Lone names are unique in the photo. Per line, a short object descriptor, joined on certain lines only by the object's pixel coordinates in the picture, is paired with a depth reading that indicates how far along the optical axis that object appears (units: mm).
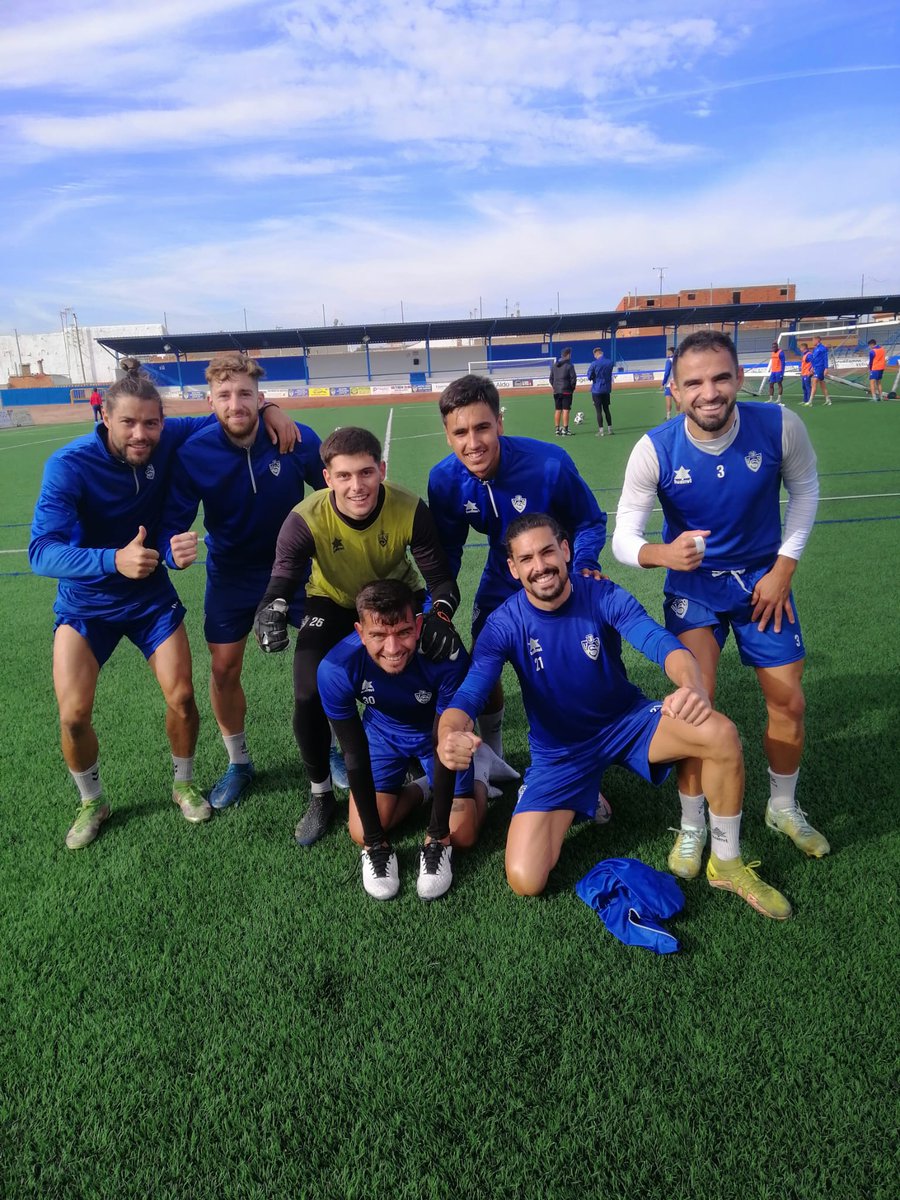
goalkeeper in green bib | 3229
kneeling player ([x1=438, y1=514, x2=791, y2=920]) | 2910
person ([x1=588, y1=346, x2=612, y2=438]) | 18094
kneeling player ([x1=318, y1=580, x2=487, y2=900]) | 3154
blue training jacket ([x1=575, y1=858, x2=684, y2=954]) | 2699
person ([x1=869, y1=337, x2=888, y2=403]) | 23500
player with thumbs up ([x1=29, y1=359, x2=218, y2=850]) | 3434
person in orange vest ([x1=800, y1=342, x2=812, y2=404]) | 23594
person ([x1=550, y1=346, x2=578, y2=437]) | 18297
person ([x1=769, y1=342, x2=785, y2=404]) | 22938
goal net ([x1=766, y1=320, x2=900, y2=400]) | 28742
